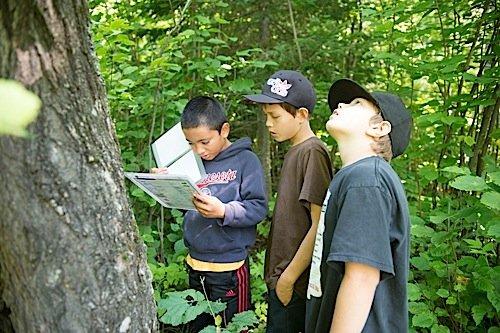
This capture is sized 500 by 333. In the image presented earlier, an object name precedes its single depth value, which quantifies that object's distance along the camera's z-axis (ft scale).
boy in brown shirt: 7.29
